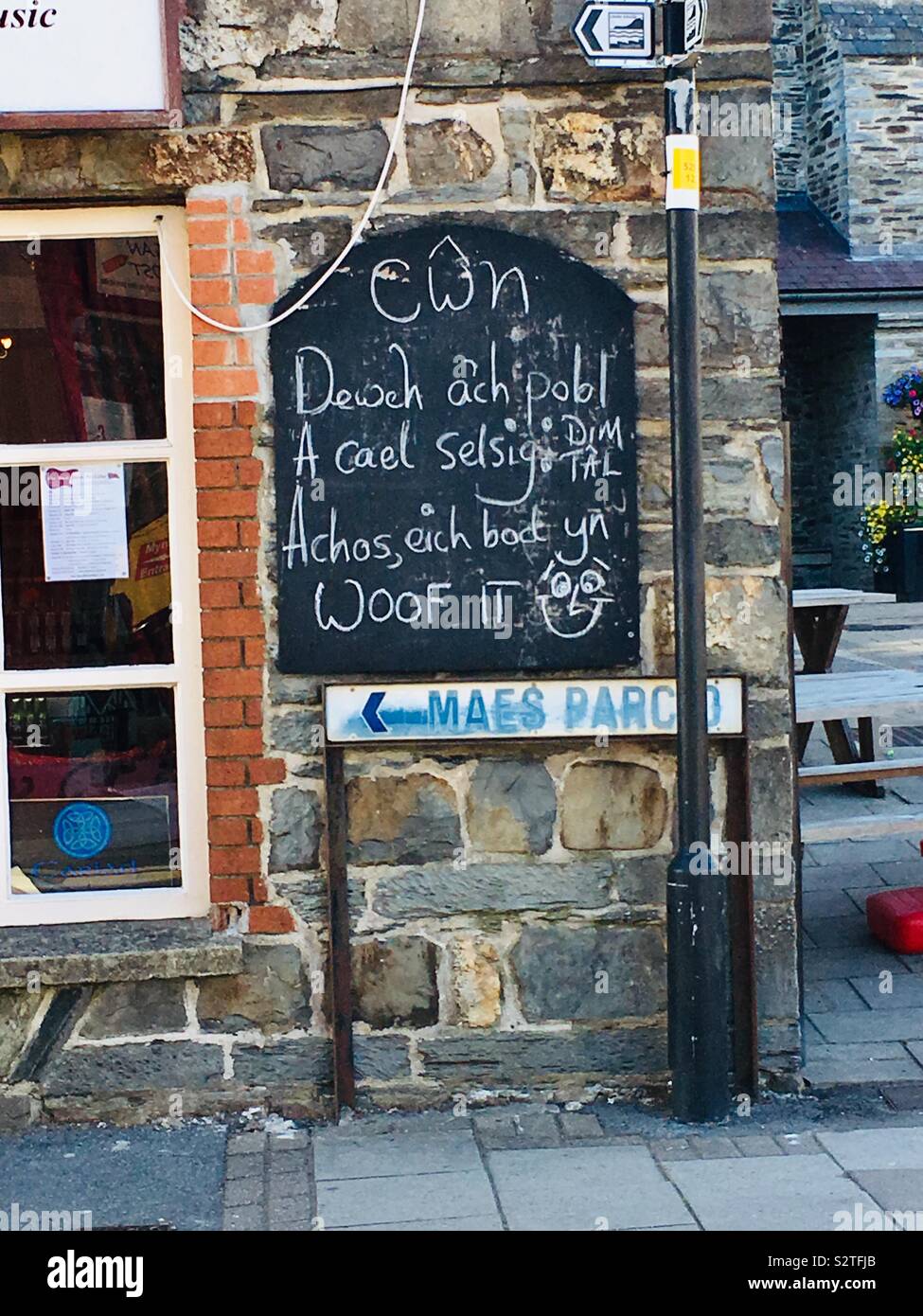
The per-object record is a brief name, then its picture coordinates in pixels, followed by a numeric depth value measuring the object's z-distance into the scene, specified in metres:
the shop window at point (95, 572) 4.57
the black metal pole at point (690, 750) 4.22
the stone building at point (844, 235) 19.89
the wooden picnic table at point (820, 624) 8.25
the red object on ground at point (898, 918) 5.93
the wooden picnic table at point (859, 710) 5.71
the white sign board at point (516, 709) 4.43
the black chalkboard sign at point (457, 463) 4.45
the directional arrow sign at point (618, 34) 4.28
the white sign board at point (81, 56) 4.23
